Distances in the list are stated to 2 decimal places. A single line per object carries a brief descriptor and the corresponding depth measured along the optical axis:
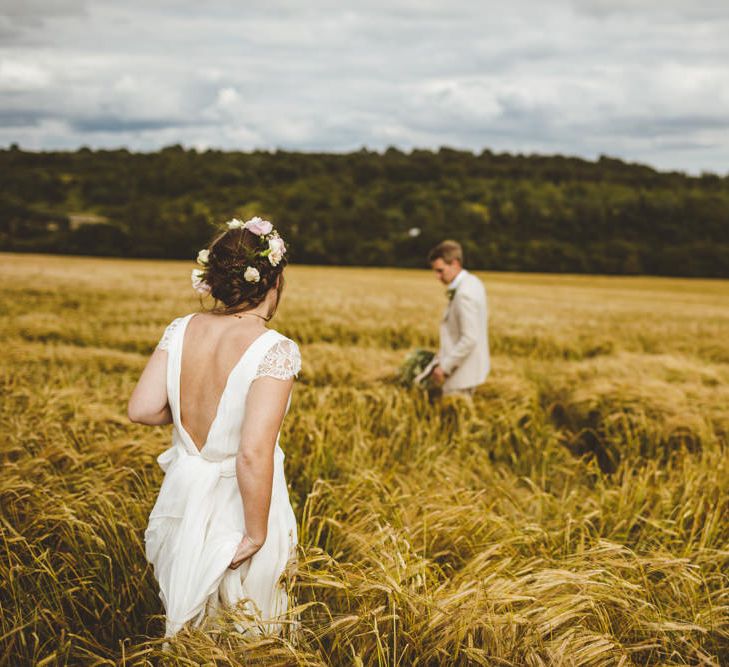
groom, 6.09
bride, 2.14
